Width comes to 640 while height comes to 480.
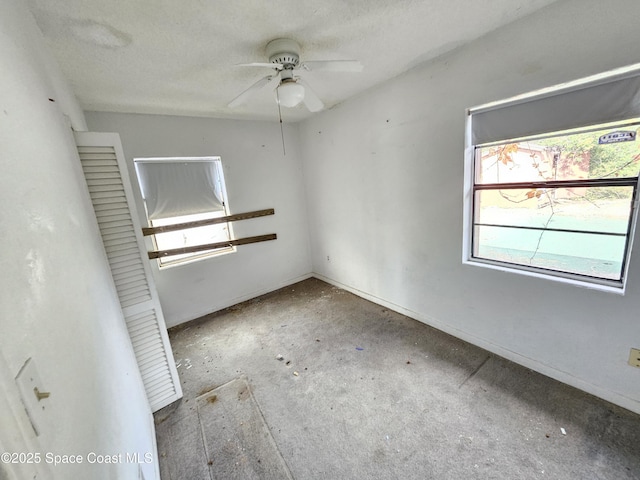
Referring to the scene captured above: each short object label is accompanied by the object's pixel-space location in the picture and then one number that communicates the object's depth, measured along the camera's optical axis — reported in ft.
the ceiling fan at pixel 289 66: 5.32
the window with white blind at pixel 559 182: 4.97
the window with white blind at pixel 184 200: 9.68
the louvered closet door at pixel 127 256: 5.25
